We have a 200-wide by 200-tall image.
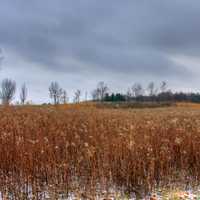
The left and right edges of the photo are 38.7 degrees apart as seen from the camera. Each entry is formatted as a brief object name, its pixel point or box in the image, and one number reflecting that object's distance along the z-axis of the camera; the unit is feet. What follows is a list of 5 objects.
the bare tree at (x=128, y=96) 236.26
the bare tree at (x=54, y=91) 195.07
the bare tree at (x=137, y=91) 247.62
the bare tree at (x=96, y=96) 234.52
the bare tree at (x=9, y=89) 175.63
